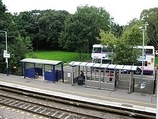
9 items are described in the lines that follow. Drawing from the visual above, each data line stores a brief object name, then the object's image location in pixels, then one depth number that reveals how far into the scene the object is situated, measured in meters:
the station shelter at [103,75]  19.08
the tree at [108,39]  25.88
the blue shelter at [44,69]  22.34
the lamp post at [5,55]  24.52
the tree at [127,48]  23.89
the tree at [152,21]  42.50
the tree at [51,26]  66.12
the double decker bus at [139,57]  29.89
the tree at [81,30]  43.22
